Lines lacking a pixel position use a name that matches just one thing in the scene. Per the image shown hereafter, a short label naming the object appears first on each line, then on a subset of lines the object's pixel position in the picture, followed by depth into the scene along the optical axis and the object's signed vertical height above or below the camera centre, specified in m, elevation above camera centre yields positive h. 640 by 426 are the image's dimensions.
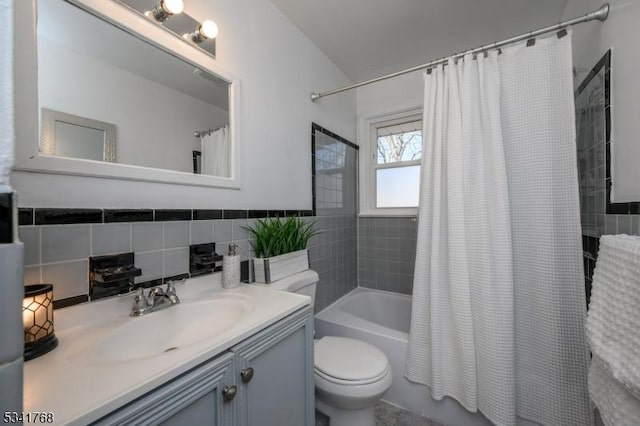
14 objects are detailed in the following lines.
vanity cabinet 0.56 -0.48
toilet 1.13 -0.74
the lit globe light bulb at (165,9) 0.97 +0.81
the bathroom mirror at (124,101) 0.78 +0.45
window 2.38 +0.48
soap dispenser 1.17 -0.25
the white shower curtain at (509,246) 1.16 -0.17
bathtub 1.39 -0.87
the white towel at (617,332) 0.57 -0.30
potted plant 1.29 -0.18
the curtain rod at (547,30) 1.09 +0.85
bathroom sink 0.72 -0.38
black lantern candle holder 0.61 -0.26
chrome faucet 0.89 -0.30
